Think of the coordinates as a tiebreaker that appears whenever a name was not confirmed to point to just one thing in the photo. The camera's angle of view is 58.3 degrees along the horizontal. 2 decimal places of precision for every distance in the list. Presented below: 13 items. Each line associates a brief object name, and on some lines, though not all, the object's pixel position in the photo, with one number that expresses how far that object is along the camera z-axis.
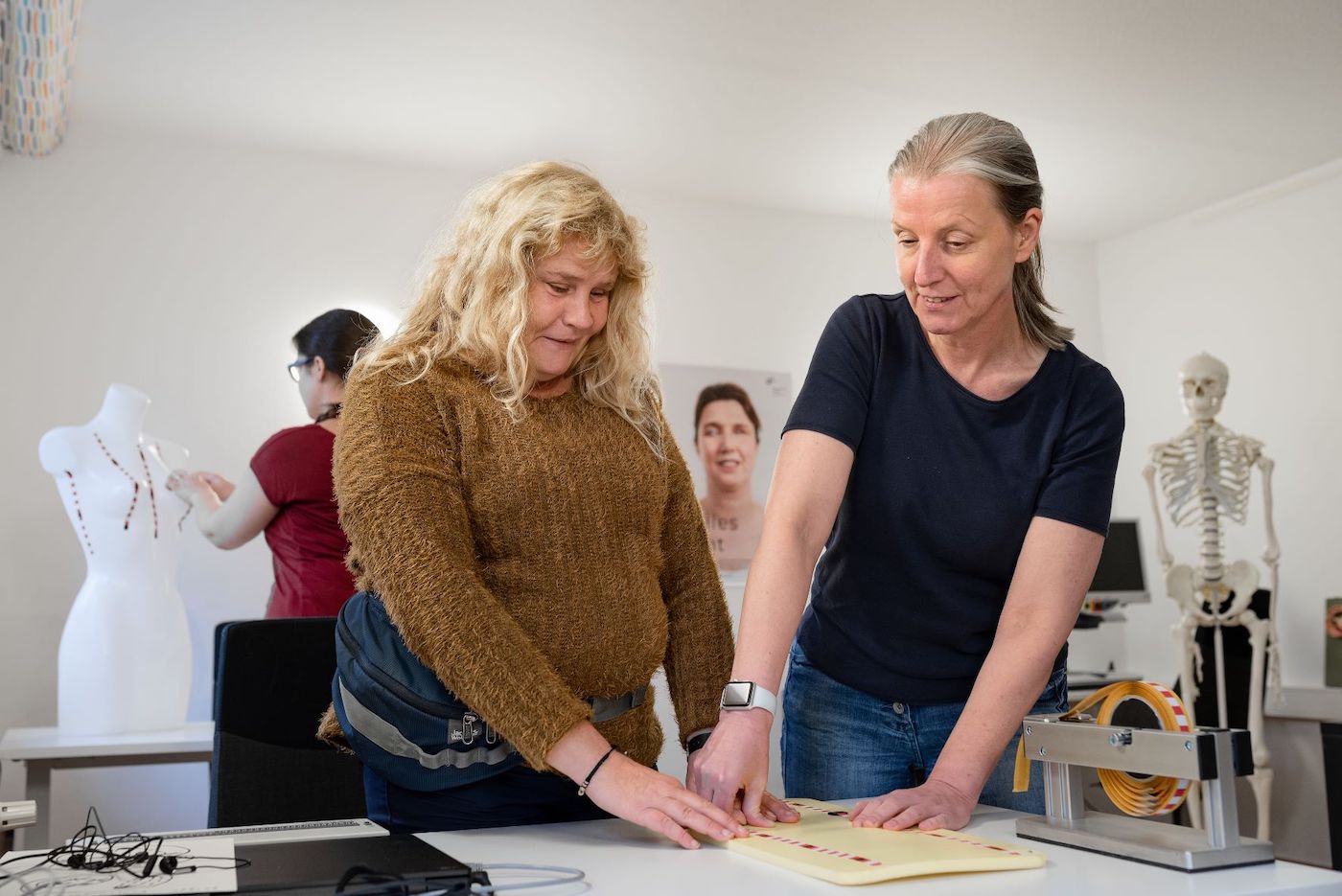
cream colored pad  1.01
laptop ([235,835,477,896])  0.96
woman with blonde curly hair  1.23
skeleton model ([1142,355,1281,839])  4.68
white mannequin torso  3.13
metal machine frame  1.06
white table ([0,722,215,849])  2.88
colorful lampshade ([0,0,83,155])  3.47
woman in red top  2.89
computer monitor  5.34
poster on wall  5.32
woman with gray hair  1.41
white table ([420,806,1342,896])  0.98
